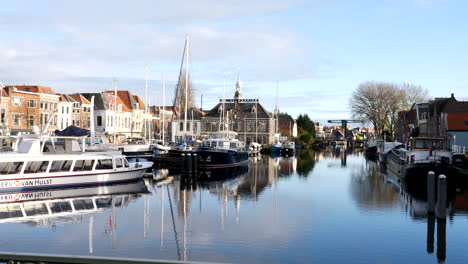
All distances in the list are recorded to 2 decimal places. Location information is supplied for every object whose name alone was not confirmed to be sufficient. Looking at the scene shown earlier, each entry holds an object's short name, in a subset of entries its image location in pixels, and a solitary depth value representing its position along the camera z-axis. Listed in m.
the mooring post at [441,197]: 21.49
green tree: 158.38
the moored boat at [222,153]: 52.07
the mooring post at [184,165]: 47.59
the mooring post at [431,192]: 23.36
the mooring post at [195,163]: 47.81
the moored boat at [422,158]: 38.91
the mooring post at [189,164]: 47.34
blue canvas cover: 46.97
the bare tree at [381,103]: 96.56
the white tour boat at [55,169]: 31.23
